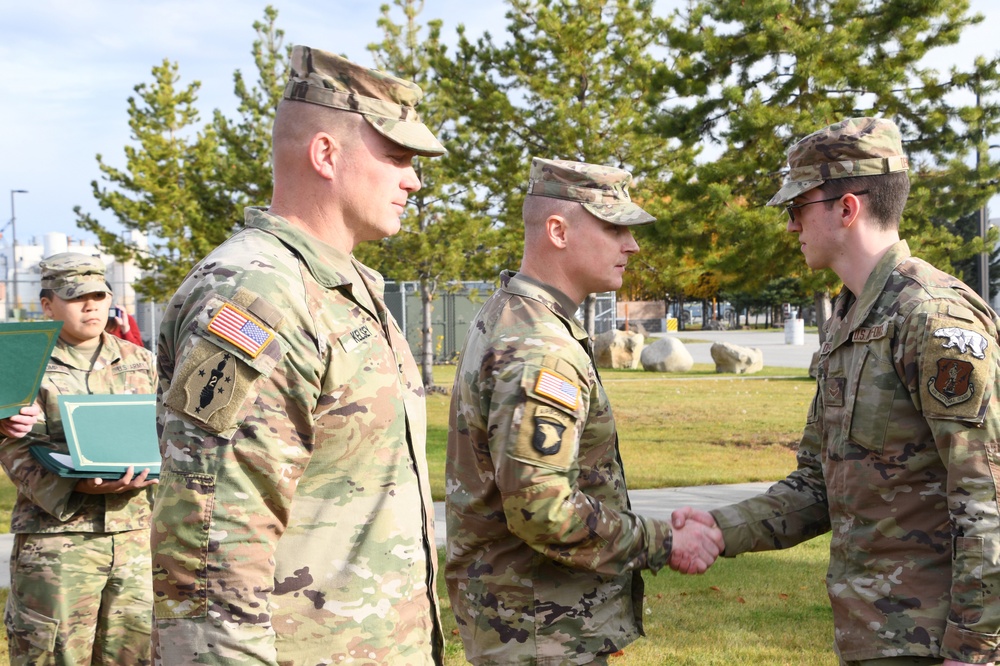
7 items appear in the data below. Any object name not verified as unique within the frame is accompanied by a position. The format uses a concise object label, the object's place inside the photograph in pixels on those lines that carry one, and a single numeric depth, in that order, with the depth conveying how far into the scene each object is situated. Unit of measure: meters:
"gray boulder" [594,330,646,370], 28.47
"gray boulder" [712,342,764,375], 25.14
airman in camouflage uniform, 2.56
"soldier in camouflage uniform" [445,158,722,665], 2.63
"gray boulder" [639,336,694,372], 26.38
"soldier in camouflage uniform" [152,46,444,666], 1.83
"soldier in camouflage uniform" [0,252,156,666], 4.07
